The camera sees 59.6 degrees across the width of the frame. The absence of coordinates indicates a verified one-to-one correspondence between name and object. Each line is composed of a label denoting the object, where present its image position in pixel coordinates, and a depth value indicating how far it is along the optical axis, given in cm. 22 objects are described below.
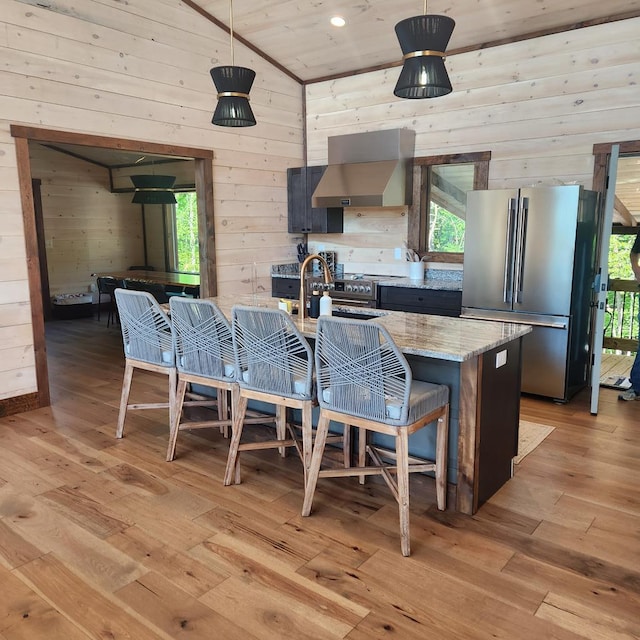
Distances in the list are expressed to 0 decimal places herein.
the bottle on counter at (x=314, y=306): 334
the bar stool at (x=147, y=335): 350
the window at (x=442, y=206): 542
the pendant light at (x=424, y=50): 241
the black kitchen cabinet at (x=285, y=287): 617
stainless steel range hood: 543
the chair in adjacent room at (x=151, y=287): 662
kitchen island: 265
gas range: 548
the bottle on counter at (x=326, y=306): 324
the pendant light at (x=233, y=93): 331
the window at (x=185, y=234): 930
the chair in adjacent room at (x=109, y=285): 746
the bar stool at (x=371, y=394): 238
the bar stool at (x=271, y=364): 273
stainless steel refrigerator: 425
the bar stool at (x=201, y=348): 314
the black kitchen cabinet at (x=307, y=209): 612
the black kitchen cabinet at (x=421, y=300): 503
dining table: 647
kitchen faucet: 326
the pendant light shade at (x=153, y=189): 730
